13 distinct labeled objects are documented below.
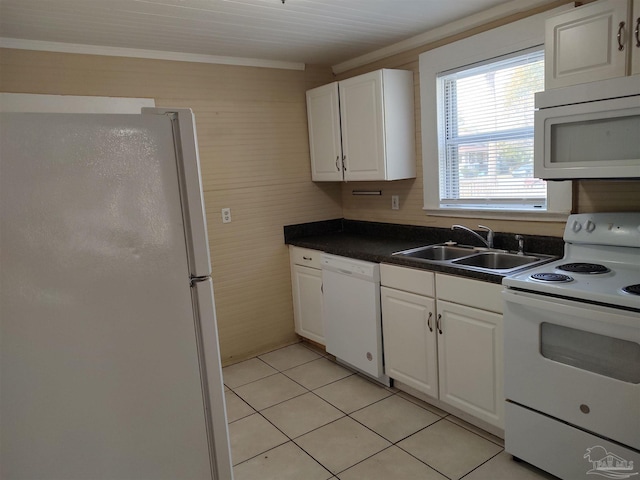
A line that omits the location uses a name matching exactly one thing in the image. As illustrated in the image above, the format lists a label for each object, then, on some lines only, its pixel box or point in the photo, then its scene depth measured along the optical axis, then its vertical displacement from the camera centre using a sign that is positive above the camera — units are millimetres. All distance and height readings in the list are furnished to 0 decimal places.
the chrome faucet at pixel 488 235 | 2848 -420
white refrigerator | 1008 -267
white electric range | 1765 -807
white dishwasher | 3006 -940
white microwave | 1898 +125
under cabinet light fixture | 3743 -145
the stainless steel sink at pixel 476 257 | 2525 -537
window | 2619 +257
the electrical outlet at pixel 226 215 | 3535 -236
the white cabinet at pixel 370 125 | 3209 +355
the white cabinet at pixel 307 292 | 3607 -912
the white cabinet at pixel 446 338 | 2346 -934
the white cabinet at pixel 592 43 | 1903 +497
